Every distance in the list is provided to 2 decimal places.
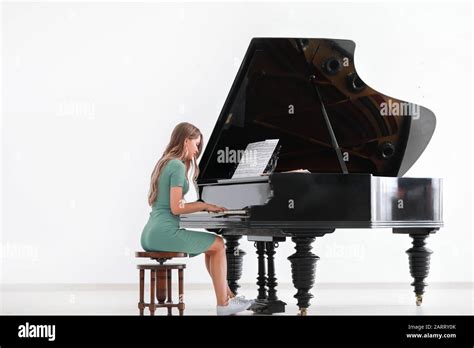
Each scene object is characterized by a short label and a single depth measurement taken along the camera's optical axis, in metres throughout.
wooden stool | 6.06
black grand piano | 6.42
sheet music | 6.39
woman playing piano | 6.04
